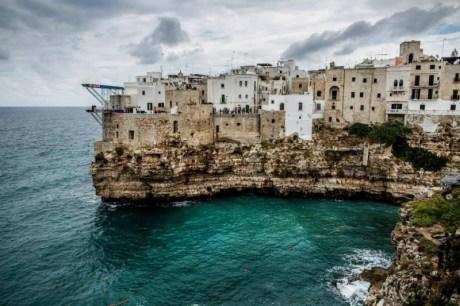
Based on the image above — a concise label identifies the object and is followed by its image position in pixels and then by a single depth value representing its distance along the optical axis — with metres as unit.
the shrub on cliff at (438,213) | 17.33
